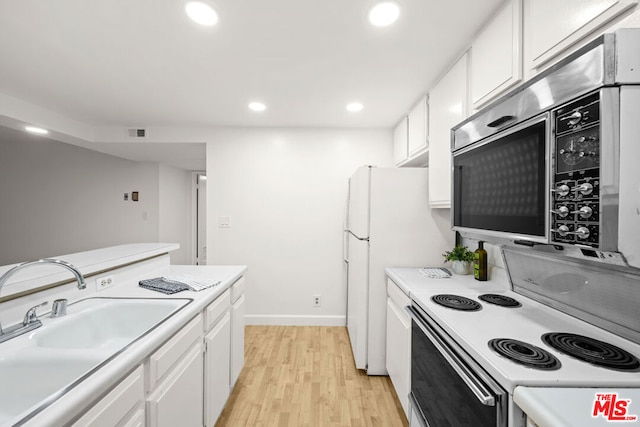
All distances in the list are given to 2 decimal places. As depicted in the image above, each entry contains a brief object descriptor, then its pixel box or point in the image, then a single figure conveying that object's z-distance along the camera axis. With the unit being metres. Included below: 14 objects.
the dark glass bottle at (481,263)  1.84
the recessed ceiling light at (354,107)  2.64
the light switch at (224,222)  3.38
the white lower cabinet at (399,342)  1.67
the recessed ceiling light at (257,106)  2.66
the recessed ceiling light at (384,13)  1.38
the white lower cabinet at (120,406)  0.76
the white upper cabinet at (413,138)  2.35
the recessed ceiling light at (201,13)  1.40
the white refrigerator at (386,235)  2.22
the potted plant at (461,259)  2.02
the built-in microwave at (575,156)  0.64
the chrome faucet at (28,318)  1.01
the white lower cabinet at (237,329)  1.98
